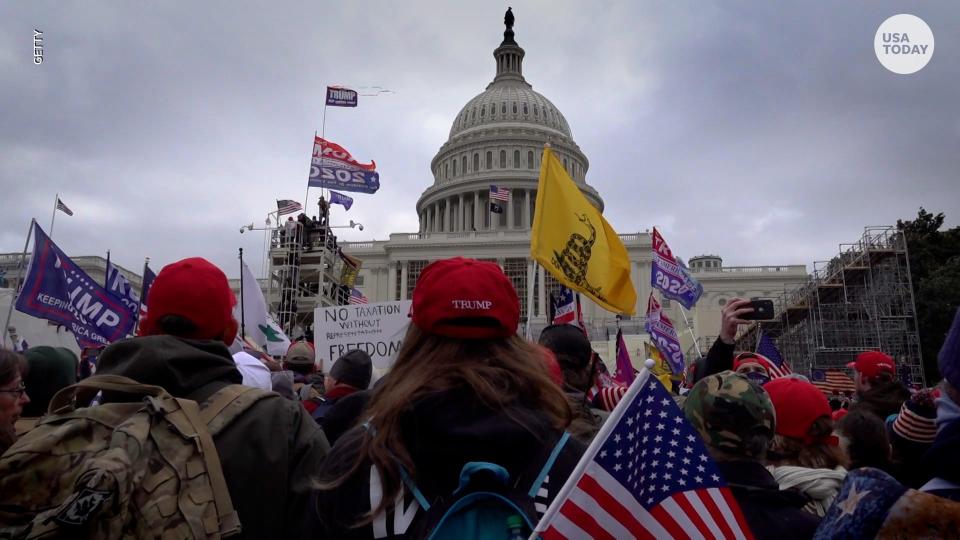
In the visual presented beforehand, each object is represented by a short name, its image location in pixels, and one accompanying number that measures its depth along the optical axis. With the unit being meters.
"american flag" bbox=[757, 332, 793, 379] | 10.73
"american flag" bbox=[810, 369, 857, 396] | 10.77
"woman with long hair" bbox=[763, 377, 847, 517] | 3.39
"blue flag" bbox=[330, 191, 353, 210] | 27.05
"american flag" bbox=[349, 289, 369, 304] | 22.17
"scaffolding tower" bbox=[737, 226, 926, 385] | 31.66
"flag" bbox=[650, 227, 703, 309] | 12.84
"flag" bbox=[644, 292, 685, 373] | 11.20
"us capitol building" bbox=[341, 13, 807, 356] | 63.28
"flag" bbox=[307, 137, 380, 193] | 23.92
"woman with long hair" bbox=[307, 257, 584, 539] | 1.89
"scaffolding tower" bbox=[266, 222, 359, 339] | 26.61
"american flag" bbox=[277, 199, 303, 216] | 28.95
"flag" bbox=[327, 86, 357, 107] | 28.33
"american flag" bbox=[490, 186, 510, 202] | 39.88
